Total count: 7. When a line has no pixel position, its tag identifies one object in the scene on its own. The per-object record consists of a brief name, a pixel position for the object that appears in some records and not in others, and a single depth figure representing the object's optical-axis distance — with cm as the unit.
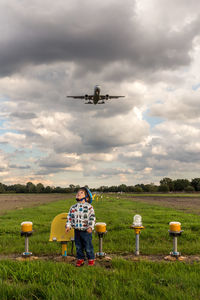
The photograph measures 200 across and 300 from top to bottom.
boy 640
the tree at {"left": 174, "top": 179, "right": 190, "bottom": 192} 14762
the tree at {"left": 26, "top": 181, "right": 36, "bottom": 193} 14036
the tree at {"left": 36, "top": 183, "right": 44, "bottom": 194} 13906
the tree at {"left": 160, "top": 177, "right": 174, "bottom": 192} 15050
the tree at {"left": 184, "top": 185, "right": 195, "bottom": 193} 13275
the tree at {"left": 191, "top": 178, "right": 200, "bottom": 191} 13862
